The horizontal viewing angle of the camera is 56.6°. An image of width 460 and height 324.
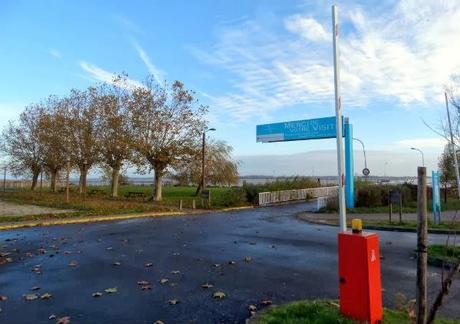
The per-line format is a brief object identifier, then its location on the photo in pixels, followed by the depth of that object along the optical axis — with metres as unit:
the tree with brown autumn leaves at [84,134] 39.78
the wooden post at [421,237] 3.66
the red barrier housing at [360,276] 4.72
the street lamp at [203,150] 34.33
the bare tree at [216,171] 47.97
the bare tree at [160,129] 34.16
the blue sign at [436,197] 16.84
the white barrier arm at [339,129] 5.80
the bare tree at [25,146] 49.38
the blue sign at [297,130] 28.39
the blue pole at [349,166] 26.05
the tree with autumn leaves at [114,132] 36.25
